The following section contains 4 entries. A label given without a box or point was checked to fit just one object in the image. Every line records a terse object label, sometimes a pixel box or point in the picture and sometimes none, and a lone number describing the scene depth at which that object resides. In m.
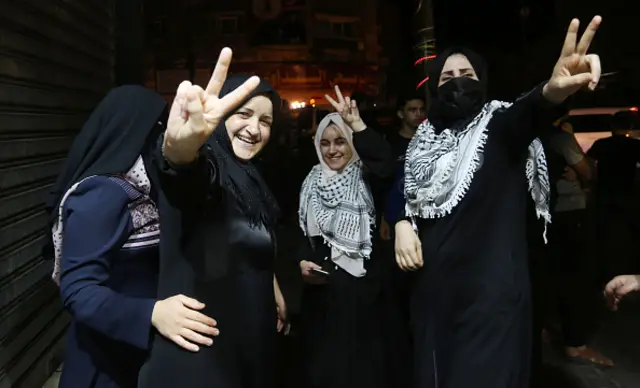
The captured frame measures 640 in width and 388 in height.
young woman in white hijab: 3.38
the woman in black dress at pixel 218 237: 1.68
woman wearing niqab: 2.51
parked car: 4.92
